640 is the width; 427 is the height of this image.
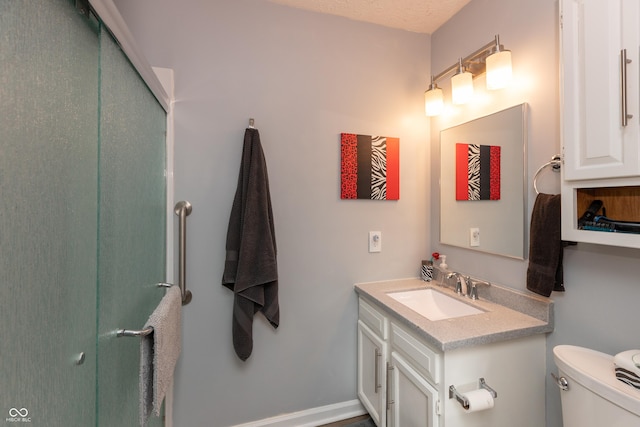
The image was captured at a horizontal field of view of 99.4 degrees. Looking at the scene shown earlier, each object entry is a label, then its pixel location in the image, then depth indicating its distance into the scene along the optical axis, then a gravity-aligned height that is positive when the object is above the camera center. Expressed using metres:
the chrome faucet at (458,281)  1.57 -0.38
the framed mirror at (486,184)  1.33 +0.18
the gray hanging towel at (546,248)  1.11 -0.13
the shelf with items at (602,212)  0.86 +0.01
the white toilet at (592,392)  0.76 -0.53
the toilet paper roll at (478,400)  0.98 -0.67
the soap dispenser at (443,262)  1.74 -0.31
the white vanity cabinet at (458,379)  1.06 -0.69
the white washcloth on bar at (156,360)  0.87 -0.50
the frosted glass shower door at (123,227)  0.79 -0.04
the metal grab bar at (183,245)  1.41 -0.16
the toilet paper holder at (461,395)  0.99 -0.68
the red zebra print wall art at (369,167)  1.73 +0.31
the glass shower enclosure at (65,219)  0.51 -0.01
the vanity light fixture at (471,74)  1.32 +0.76
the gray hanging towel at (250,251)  1.42 -0.19
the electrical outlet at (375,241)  1.80 -0.17
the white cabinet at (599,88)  0.80 +0.41
